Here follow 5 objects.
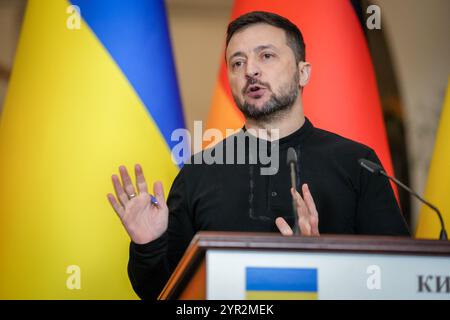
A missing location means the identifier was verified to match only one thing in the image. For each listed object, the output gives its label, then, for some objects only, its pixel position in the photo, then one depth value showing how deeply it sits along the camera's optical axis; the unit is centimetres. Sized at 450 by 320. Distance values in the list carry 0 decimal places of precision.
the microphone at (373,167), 371
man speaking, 457
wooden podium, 281
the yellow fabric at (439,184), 529
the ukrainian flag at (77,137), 480
